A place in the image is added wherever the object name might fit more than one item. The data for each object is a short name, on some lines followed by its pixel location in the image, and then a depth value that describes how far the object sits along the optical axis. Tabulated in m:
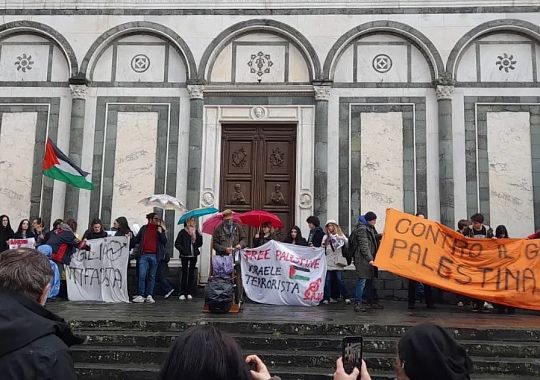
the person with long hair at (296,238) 12.48
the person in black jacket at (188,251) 12.60
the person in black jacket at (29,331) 2.38
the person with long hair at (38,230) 12.52
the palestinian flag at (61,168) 13.76
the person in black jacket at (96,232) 12.48
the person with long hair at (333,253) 12.06
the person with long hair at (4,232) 13.02
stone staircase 6.91
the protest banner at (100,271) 11.93
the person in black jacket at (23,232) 13.12
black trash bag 9.30
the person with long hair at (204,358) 2.12
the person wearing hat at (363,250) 10.88
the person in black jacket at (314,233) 12.54
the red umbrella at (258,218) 12.34
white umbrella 12.75
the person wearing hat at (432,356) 2.49
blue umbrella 12.56
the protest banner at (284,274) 11.50
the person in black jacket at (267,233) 12.41
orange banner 10.42
